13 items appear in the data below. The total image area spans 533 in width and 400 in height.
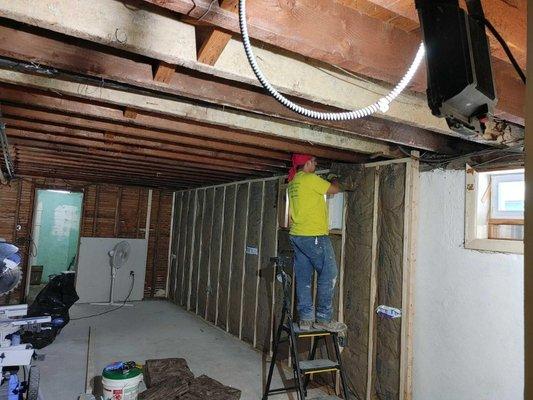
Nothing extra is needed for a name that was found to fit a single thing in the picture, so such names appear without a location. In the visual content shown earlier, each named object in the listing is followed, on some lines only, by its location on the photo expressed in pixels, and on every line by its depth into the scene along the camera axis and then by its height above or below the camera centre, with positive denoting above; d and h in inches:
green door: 342.3 -21.4
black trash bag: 169.3 -48.6
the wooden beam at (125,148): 129.0 +25.7
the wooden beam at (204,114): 78.4 +27.5
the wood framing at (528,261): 17.7 -1.3
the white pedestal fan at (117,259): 269.3 -35.1
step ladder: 111.5 -42.8
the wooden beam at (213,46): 52.1 +26.2
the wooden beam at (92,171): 204.2 +24.5
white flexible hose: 39.4 +16.7
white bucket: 113.6 -55.9
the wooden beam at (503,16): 47.7 +29.6
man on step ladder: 124.2 -7.8
